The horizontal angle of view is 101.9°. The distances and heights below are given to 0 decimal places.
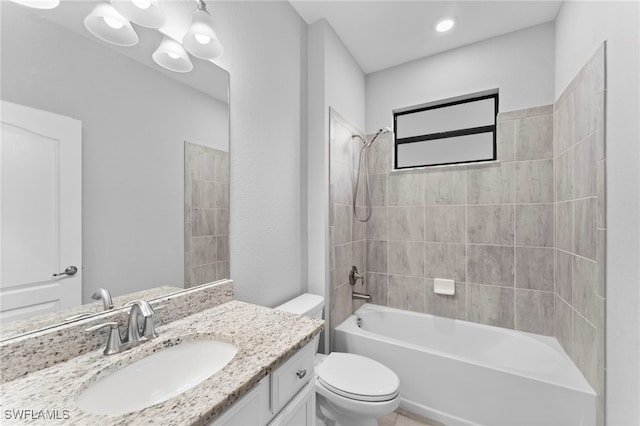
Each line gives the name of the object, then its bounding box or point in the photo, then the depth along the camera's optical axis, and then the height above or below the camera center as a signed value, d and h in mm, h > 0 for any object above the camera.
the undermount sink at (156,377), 710 -531
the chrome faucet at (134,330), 839 -413
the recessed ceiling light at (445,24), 1983 +1445
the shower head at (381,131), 2362 +719
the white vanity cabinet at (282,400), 719 -616
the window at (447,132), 2346 +745
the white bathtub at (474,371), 1469 -1095
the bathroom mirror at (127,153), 754 +231
